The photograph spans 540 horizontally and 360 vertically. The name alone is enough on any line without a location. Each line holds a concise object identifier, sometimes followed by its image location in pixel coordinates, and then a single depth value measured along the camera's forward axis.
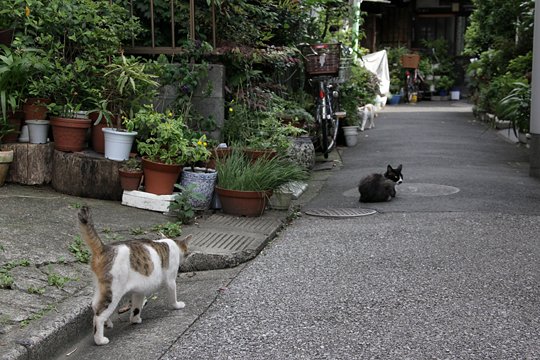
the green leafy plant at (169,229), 6.34
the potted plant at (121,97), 7.23
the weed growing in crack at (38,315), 4.05
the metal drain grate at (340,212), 7.85
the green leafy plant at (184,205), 6.79
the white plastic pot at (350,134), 13.77
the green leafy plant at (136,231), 6.14
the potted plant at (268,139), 7.89
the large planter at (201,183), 7.19
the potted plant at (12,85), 7.01
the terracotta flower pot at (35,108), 7.34
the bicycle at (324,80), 11.34
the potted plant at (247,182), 7.29
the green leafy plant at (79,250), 5.33
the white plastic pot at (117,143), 7.18
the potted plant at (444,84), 28.17
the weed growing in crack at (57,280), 4.73
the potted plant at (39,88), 7.14
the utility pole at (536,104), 9.93
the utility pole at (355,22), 14.26
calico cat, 4.09
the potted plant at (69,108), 7.20
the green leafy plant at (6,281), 4.48
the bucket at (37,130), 7.29
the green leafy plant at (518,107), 11.73
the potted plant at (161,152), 7.06
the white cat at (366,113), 16.00
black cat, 8.35
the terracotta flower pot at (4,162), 6.97
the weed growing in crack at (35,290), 4.51
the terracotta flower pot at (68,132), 7.19
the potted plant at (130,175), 7.05
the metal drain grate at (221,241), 6.02
